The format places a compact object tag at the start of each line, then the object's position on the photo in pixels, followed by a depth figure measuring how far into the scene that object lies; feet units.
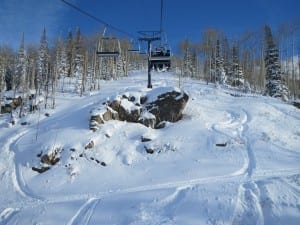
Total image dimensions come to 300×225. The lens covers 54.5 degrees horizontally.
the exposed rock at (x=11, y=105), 99.90
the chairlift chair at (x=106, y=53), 51.23
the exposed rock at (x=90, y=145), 54.44
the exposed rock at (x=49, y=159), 51.78
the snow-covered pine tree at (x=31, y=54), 132.50
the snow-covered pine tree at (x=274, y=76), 121.90
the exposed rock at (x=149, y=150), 53.47
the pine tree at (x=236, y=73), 154.20
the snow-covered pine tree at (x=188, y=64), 189.88
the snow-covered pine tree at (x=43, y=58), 140.92
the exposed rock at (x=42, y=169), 50.49
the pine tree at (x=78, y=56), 152.35
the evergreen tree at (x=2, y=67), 117.96
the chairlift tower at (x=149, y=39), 64.81
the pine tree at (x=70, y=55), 161.68
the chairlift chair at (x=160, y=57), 61.98
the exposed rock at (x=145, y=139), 56.75
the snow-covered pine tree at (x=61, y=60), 148.50
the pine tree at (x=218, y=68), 154.51
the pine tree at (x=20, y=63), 142.51
